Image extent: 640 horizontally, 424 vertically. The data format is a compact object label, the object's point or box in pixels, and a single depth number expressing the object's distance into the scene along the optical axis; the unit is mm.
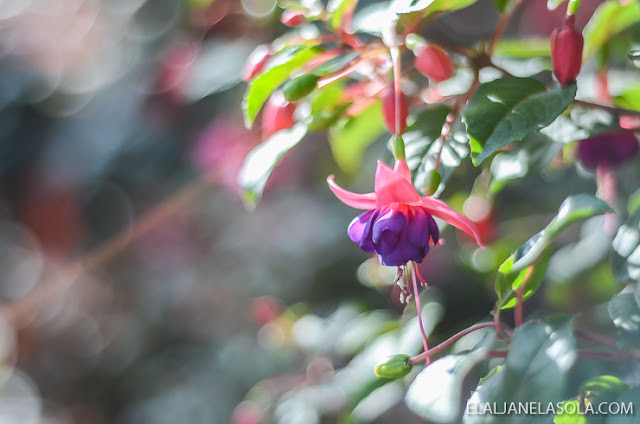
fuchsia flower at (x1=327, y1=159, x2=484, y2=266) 621
